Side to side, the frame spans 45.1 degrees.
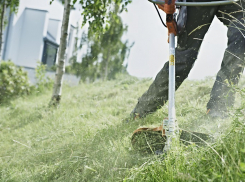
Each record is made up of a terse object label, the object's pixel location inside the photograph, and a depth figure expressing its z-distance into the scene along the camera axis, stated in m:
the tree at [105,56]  14.67
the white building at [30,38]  14.80
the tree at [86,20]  3.88
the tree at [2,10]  6.11
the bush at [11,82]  5.84
